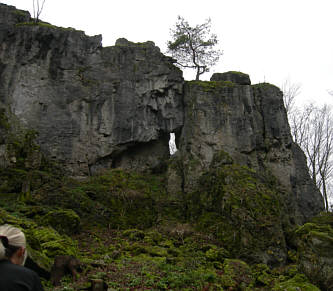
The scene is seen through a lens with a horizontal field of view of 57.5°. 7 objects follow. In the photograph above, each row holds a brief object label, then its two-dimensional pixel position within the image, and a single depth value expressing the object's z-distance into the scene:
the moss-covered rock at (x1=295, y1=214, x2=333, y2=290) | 9.21
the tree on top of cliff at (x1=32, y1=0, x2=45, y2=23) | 22.88
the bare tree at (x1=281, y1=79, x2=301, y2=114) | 33.26
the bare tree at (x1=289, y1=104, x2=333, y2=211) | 29.02
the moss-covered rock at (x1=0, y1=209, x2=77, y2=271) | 7.55
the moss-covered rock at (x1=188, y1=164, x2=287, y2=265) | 13.17
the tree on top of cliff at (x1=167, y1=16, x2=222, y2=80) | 26.75
